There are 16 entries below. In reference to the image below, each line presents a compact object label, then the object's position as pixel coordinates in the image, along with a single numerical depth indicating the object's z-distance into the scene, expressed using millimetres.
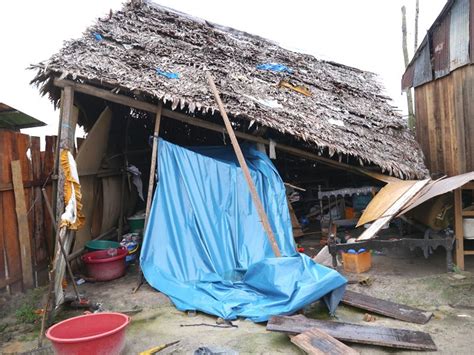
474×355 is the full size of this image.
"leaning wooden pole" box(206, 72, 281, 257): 4632
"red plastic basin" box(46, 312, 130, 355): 2822
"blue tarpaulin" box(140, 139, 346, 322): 4062
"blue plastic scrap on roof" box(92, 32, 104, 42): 6282
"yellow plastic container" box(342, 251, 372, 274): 5480
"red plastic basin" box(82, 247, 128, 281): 5348
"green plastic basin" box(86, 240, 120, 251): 5811
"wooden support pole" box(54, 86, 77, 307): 4242
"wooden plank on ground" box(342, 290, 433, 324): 3895
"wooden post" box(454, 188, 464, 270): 5246
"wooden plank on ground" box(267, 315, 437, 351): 3293
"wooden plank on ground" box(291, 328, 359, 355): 3065
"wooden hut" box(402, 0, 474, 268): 6559
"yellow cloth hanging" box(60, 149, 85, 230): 4363
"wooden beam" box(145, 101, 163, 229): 5258
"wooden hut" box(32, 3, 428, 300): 5207
